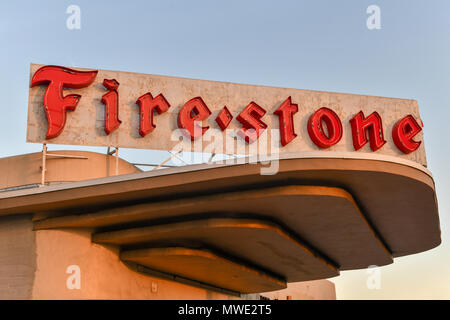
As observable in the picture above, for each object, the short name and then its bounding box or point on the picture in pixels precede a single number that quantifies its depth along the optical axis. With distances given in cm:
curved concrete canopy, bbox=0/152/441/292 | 1559
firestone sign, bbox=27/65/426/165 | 2180
